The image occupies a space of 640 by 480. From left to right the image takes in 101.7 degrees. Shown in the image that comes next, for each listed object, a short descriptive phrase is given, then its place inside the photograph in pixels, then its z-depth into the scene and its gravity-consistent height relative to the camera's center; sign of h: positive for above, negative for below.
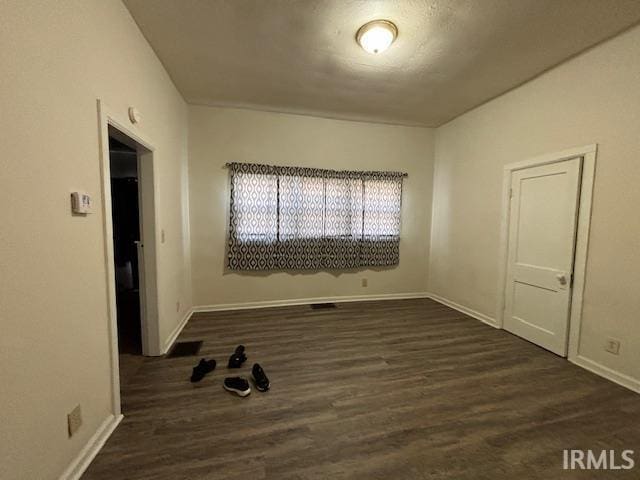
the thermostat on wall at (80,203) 1.30 +0.08
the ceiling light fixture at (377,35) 1.98 +1.48
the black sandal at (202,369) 2.09 -1.24
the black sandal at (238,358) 2.27 -1.22
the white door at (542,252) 2.47 -0.25
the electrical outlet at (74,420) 1.27 -1.01
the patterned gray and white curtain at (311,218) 3.64 +0.07
